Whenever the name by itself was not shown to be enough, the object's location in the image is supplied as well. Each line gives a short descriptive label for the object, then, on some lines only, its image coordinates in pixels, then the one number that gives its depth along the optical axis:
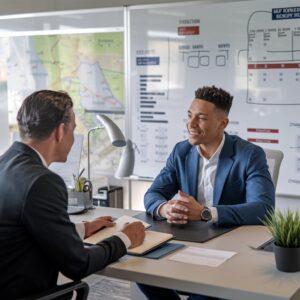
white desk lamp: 2.86
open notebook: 1.99
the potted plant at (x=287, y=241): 1.79
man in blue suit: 2.40
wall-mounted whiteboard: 3.60
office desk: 1.65
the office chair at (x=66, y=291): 1.68
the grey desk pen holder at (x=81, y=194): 2.79
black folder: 2.18
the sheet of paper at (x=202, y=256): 1.89
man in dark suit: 1.71
